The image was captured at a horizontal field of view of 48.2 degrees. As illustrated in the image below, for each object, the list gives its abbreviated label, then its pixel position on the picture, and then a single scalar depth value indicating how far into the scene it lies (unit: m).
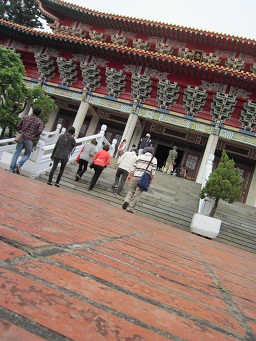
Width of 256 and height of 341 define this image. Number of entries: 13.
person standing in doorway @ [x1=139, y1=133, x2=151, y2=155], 12.41
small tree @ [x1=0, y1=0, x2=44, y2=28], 25.53
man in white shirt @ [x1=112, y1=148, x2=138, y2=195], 7.76
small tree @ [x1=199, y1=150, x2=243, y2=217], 6.82
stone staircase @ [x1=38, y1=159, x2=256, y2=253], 7.37
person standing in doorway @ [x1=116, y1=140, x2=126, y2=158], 12.53
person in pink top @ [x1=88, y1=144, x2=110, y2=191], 7.60
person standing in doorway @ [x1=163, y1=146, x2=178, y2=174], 14.33
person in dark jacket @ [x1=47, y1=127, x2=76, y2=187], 6.81
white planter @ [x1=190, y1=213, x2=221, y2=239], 6.72
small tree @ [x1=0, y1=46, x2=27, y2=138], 10.00
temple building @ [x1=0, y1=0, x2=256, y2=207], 13.48
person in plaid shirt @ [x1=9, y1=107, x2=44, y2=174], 6.55
